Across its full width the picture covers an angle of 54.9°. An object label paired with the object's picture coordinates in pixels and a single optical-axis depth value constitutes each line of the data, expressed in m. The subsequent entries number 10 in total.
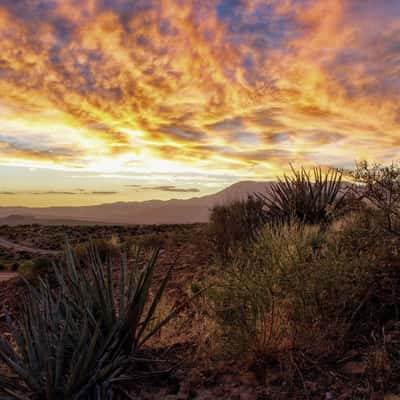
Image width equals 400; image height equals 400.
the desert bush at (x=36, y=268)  12.91
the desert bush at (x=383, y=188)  4.82
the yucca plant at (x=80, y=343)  2.83
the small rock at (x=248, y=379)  3.52
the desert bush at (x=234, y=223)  10.36
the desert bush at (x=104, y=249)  14.74
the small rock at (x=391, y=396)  3.02
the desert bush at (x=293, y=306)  3.90
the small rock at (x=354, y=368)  3.49
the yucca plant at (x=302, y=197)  11.90
